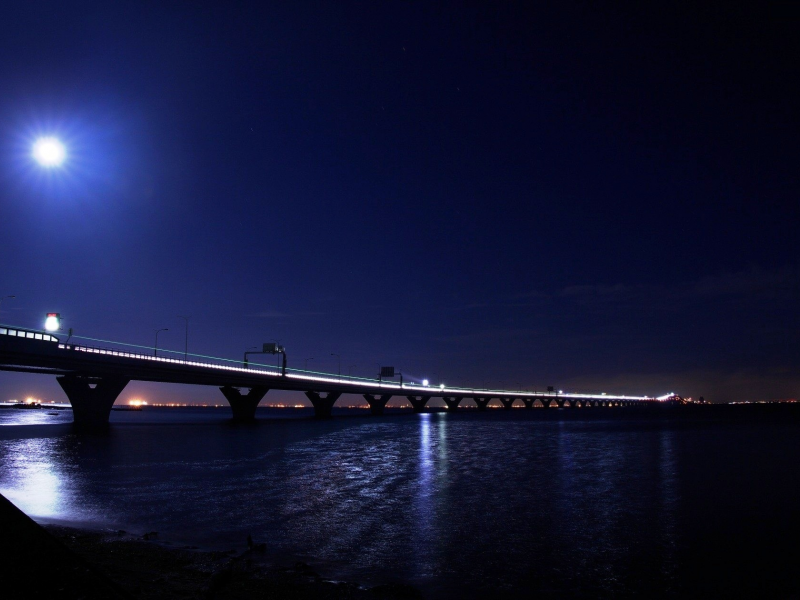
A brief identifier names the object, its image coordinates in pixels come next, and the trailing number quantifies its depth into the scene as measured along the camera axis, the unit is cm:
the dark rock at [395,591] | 1241
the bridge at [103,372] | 6638
